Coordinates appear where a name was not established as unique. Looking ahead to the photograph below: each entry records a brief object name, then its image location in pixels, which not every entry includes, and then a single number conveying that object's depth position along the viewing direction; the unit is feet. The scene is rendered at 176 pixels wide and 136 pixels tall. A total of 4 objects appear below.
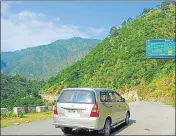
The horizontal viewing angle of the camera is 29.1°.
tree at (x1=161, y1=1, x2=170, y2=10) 271.08
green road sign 118.32
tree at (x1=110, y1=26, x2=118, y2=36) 275.80
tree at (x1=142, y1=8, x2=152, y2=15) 302.25
